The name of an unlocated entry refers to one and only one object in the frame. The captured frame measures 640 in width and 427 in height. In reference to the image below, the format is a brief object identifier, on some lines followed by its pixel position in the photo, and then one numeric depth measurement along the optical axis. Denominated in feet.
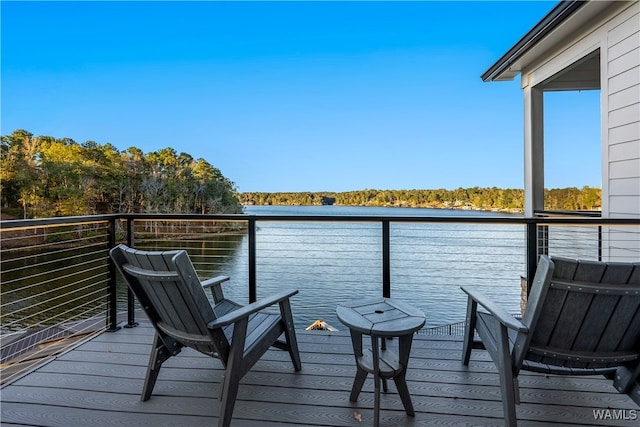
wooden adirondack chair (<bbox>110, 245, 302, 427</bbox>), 5.32
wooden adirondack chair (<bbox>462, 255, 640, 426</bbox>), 4.58
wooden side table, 5.44
